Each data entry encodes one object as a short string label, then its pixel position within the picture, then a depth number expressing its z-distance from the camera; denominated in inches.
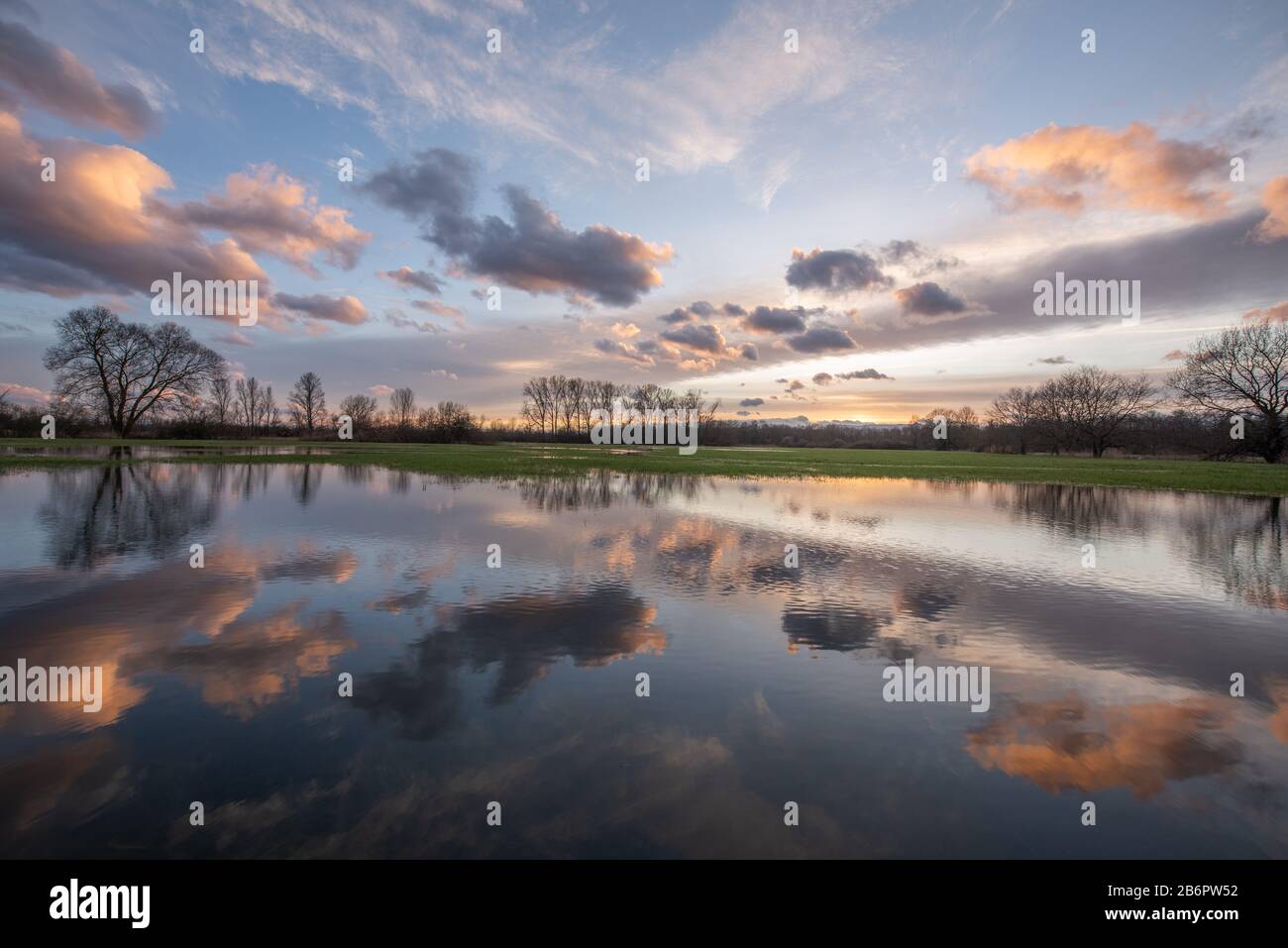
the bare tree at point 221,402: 4336.9
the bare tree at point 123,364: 2625.5
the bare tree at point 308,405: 5093.5
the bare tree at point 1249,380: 2421.3
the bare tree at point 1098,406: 3673.7
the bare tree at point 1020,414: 4293.8
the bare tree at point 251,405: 5270.7
